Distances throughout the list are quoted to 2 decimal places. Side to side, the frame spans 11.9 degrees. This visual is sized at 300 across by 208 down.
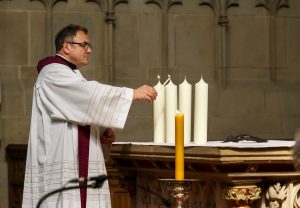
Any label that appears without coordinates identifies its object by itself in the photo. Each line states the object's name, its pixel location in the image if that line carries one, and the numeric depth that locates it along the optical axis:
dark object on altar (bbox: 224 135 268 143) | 7.39
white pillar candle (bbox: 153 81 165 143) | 7.65
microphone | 4.29
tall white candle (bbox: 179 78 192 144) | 7.47
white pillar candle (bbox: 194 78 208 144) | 7.46
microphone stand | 4.27
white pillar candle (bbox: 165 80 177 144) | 7.51
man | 7.38
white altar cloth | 6.36
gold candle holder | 5.93
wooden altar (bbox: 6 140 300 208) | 6.33
